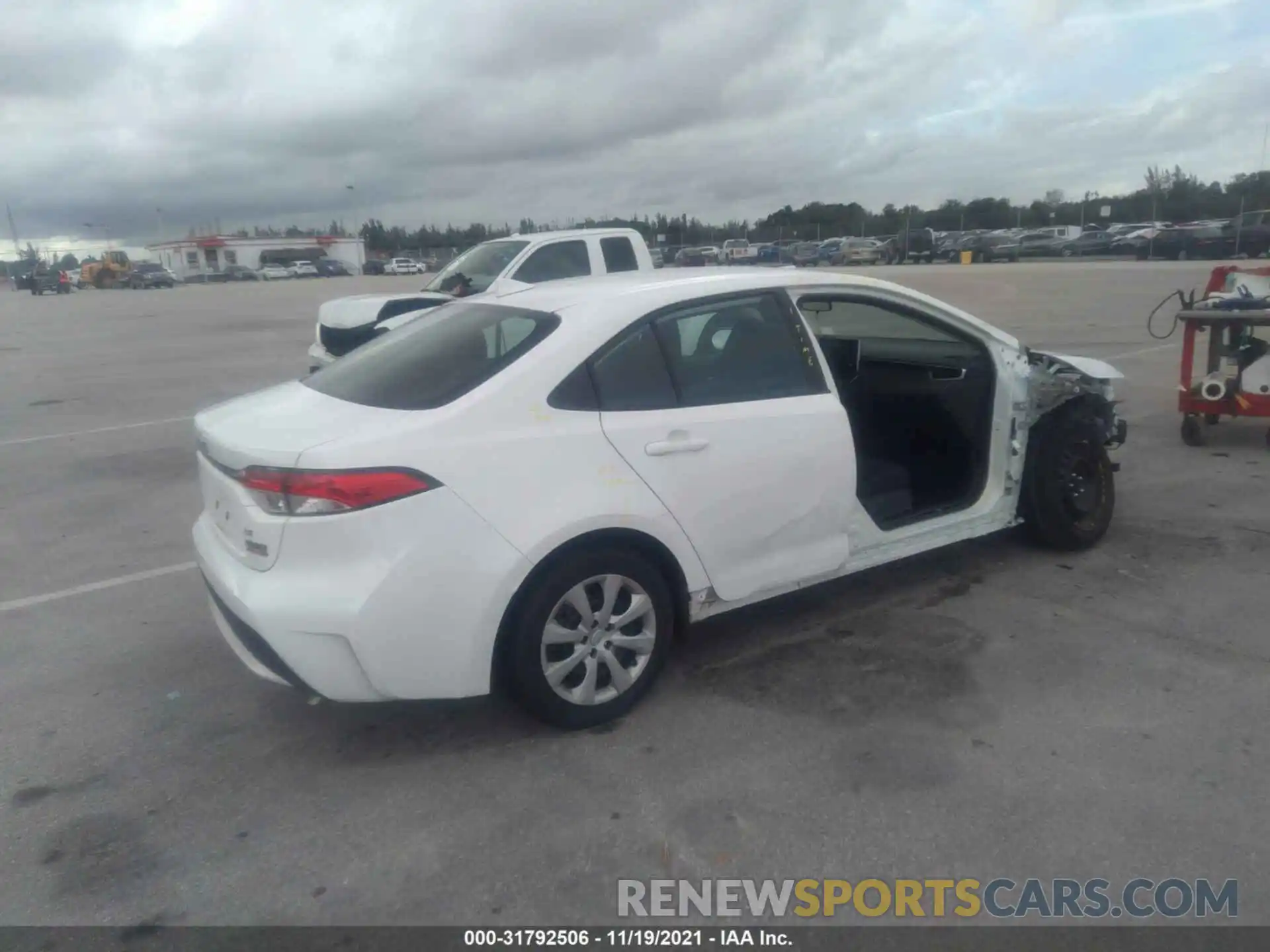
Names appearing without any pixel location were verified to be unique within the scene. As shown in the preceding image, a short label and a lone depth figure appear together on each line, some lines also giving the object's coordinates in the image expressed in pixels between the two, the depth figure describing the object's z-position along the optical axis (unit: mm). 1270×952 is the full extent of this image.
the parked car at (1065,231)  48031
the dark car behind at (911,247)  48156
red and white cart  7430
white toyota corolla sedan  3266
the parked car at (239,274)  79812
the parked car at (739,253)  36438
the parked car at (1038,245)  46531
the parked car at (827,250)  48688
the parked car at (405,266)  68688
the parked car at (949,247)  48406
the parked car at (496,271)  10172
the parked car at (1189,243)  36938
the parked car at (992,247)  46656
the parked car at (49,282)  56500
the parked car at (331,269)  75812
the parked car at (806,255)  47188
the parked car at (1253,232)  34719
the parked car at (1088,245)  45125
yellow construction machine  66188
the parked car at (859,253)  46344
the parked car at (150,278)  64250
